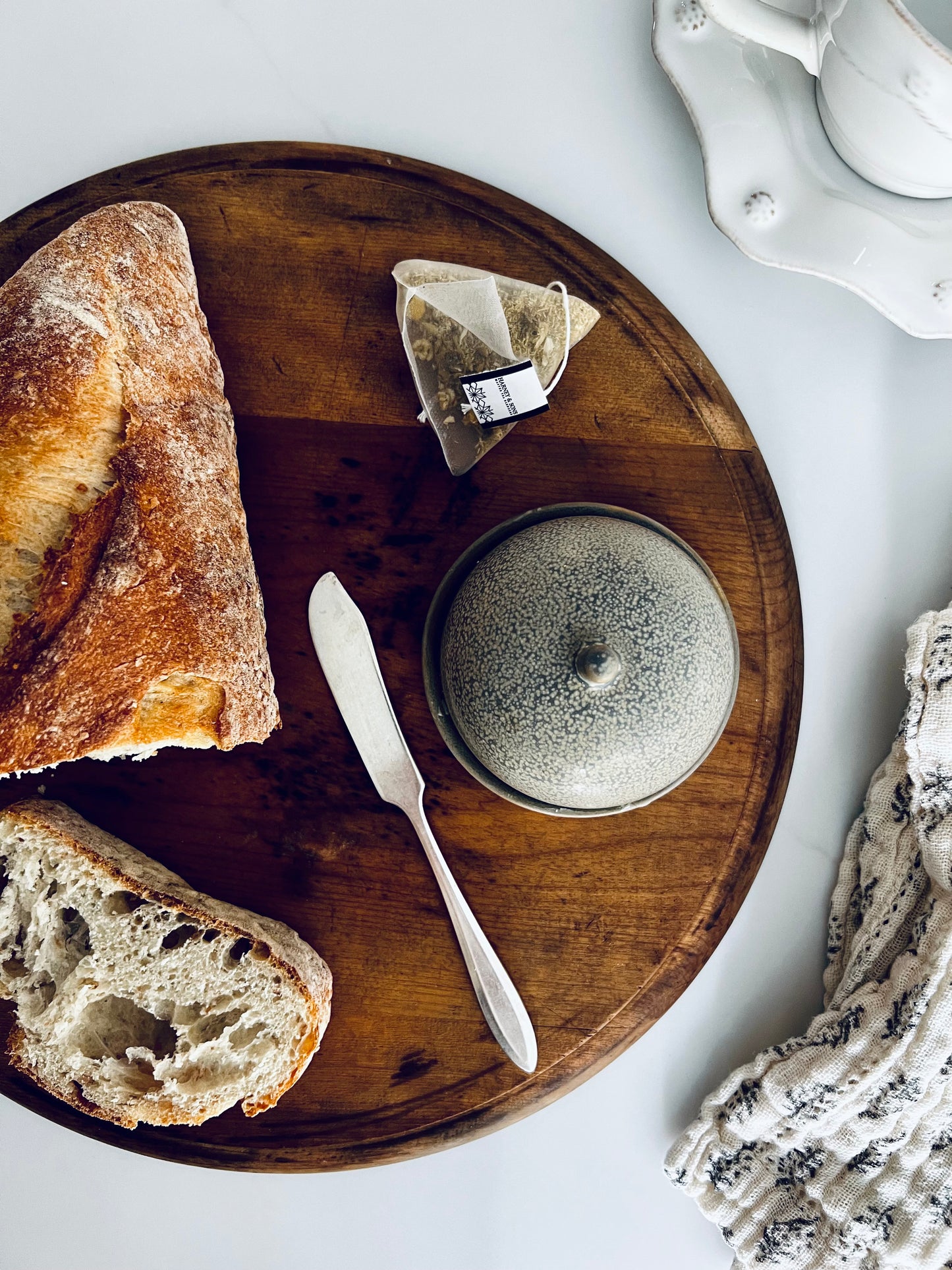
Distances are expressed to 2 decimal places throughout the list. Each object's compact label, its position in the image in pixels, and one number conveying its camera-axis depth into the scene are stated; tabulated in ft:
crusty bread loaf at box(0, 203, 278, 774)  1.38
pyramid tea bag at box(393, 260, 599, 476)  1.48
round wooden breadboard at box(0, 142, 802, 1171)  1.52
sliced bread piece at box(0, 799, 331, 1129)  1.46
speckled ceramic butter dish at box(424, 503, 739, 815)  1.30
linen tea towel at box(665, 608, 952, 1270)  1.51
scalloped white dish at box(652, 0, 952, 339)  1.49
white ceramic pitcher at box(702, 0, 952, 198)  1.30
